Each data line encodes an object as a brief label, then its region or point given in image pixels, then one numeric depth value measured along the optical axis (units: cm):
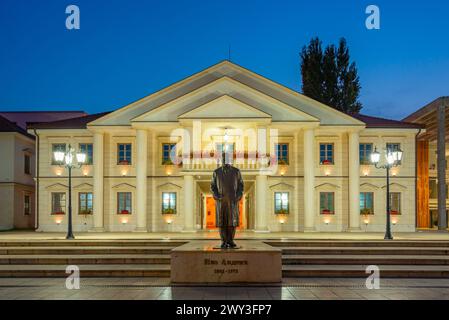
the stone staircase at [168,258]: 1462
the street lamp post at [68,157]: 2291
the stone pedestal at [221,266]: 1302
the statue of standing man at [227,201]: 1366
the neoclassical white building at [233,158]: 2816
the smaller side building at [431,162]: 3161
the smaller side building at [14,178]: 3397
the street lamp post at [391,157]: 2261
